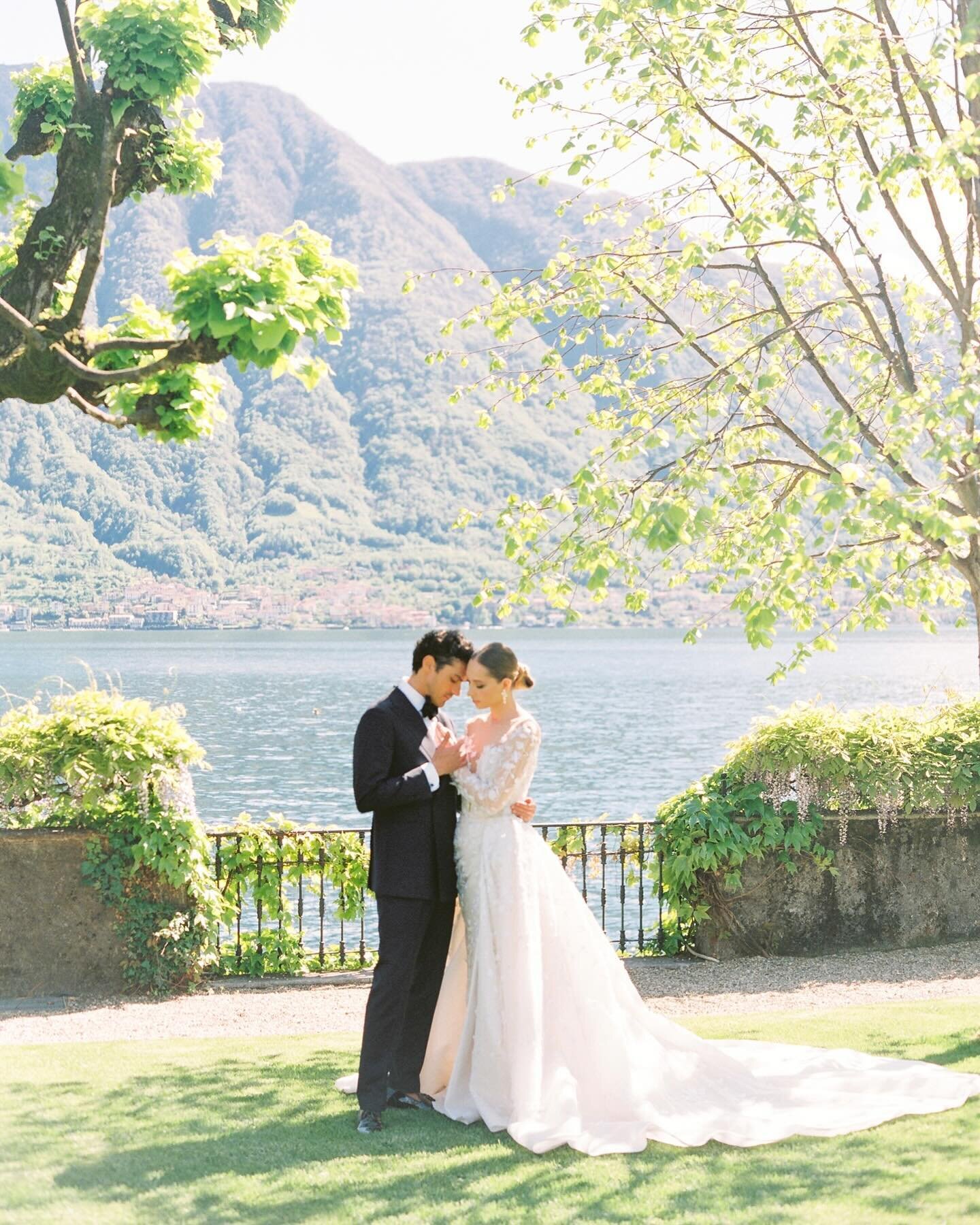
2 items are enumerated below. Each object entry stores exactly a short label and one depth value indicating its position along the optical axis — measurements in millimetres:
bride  5941
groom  6000
